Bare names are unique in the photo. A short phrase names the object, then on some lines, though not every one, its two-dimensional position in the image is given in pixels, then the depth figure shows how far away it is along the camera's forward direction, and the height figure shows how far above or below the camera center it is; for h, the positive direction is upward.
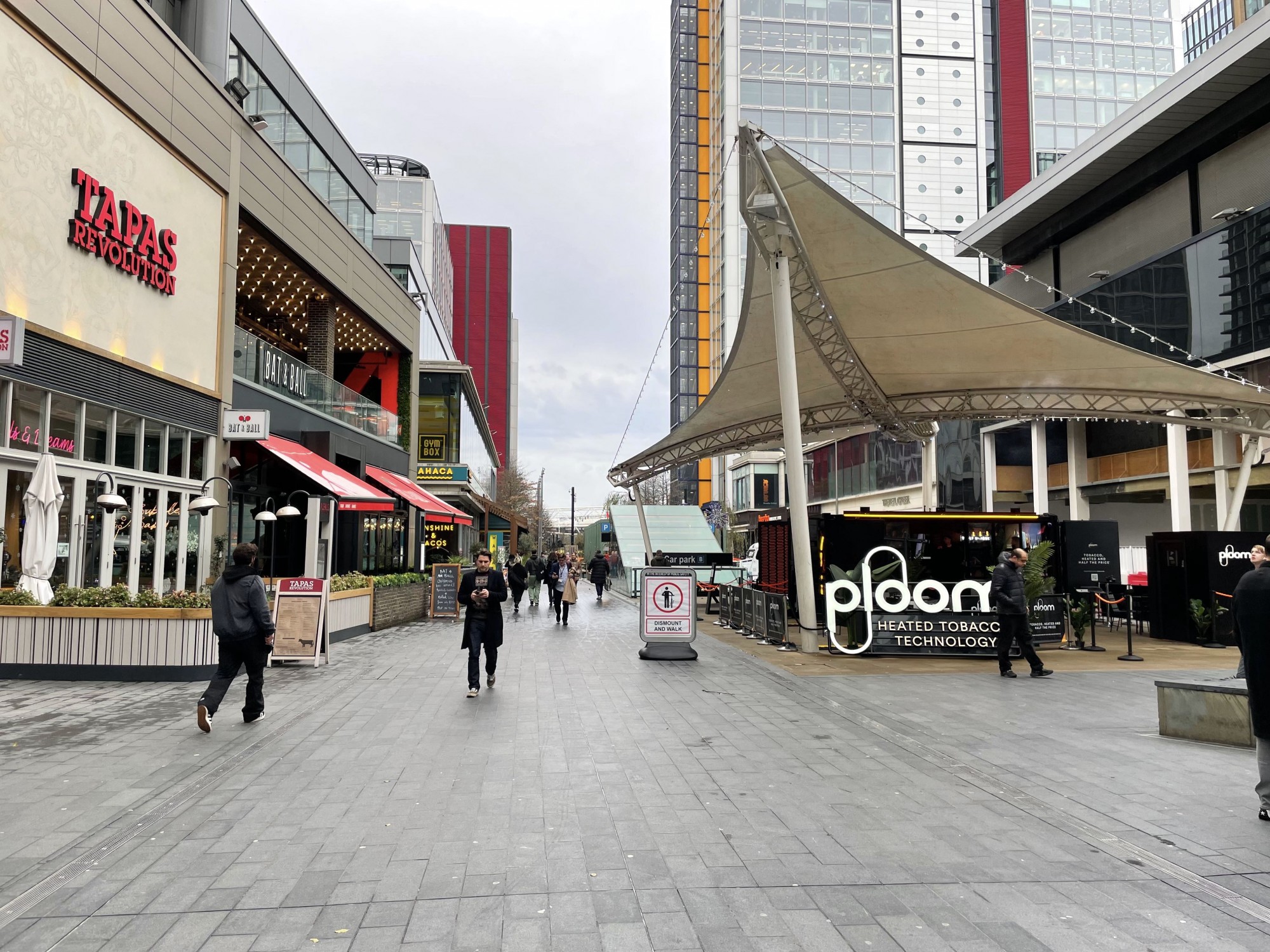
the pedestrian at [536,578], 27.89 -1.22
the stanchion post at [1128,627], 13.55 -1.32
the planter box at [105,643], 10.61 -1.22
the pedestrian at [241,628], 7.93 -0.79
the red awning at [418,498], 27.03 +1.33
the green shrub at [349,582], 16.17 -0.79
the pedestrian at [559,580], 21.19 -0.95
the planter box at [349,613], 15.67 -1.34
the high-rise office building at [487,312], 126.50 +32.61
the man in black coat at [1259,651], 5.14 -0.63
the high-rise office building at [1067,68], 74.19 +39.82
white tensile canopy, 14.23 +3.64
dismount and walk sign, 13.51 -1.11
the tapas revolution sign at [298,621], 12.47 -1.12
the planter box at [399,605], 18.55 -1.46
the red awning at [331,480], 19.30 +1.33
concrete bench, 7.25 -1.41
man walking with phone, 9.99 -0.76
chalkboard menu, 22.27 -1.32
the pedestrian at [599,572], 29.53 -1.05
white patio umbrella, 11.13 +0.12
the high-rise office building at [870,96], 75.69 +37.90
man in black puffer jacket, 11.65 -0.92
